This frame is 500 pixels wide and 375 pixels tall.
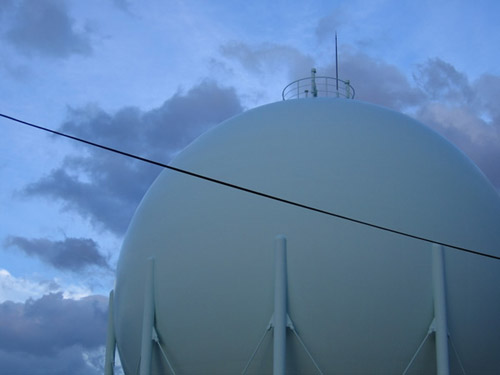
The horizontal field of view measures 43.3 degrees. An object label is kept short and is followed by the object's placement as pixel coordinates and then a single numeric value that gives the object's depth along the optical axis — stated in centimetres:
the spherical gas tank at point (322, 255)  1212
